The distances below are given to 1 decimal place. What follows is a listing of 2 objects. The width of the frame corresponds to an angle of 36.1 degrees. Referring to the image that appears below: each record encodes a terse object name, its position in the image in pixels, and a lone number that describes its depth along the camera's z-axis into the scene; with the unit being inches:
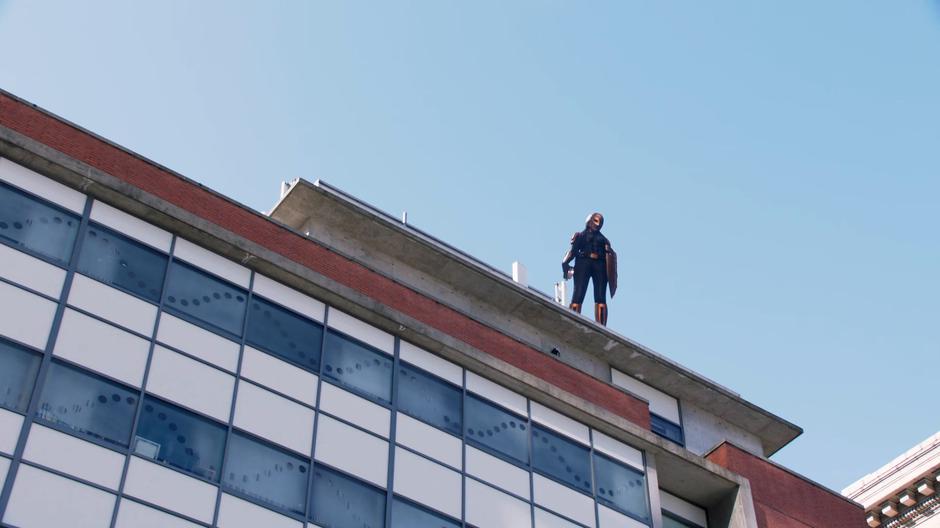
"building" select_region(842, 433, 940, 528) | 1716.3
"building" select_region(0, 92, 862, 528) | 967.6
